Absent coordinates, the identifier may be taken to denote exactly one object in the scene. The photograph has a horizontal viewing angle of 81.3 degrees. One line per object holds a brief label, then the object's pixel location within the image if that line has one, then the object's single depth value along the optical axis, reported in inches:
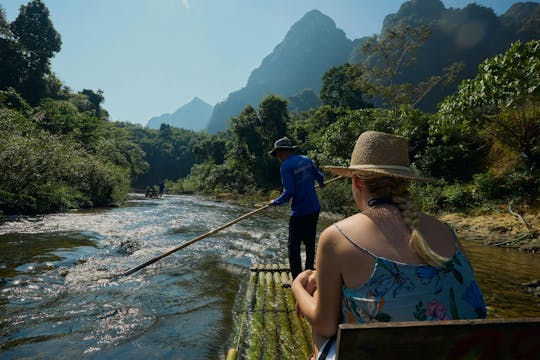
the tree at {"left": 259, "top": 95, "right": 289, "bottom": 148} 1417.3
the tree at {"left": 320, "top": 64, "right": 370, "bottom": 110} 1793.8
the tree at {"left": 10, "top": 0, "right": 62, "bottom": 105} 1504.7
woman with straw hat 47.9
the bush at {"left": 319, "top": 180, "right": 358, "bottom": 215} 676.1
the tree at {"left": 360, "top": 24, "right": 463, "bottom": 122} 691.4
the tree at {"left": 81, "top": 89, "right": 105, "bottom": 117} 2221.7
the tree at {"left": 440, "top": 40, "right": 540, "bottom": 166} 361.4
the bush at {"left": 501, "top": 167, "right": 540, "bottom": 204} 481.8
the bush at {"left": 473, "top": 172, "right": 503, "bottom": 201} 522.9
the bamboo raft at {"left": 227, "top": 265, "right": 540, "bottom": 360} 37.3
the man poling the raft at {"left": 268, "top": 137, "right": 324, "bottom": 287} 165.5
